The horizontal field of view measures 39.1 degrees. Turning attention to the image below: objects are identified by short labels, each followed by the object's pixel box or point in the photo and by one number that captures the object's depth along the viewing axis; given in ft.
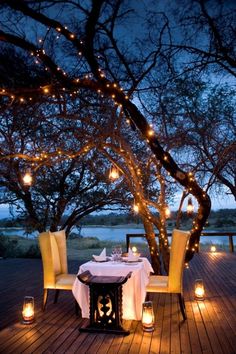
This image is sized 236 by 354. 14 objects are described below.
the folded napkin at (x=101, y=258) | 14.26
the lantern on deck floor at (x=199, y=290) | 15.83
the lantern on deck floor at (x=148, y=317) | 11.55
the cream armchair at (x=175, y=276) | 13.39
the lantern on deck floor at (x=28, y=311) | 12.79
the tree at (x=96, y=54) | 15.42
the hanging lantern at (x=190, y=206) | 25.24
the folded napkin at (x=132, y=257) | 14.11
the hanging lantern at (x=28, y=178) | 17.14
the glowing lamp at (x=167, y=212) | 20.52
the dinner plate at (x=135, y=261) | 13.91
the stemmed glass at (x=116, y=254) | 14.54
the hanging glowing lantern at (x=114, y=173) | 18.42
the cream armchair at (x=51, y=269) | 14.46
